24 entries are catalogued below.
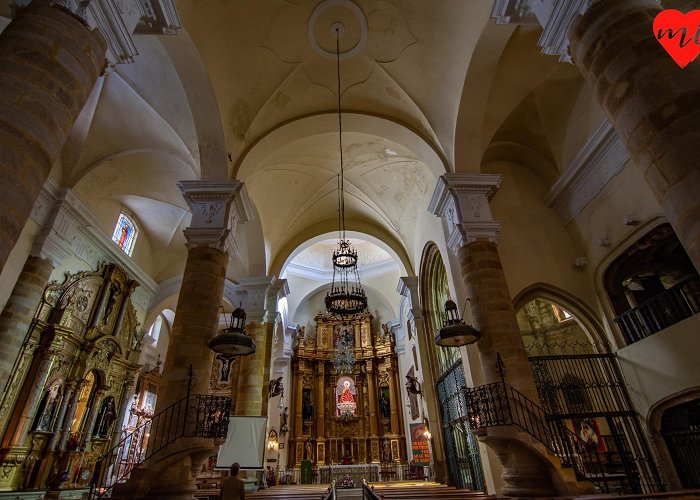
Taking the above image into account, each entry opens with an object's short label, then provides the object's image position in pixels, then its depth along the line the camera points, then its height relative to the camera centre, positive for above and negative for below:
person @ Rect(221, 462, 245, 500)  4.62 -0.05
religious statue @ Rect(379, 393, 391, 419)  19.16 +3.06
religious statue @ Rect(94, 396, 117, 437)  11.33 +1.88
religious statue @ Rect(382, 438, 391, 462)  17.72 +1.10
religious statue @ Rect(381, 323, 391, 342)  20.44 +6.70
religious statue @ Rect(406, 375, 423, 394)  12.81 +2.71
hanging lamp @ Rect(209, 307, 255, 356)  5.98 +1.92
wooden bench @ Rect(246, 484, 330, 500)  5.71 -0.20
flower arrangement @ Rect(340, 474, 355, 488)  13.45 -0.10
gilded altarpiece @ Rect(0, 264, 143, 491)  8.51 +2.43
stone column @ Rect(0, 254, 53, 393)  7.64 +3.29
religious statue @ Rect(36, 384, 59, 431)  9.03 +1.70
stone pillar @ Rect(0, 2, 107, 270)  2.47 +2.47
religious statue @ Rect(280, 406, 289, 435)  17.51 +2.43
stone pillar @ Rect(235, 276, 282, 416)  10.27 +3.61
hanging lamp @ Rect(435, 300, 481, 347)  5.89 +1.89
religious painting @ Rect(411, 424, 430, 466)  13.02 +0.85
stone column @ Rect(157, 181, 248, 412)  5.82 +2.88
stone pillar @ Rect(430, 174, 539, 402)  6.01 +3.13
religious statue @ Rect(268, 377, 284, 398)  14.46 +3.19
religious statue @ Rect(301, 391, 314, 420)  19.22 +3.21
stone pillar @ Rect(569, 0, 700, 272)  2.62 +2.42
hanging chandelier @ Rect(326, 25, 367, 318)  9.56 +3.92
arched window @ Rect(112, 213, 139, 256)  12.34 +7.29
